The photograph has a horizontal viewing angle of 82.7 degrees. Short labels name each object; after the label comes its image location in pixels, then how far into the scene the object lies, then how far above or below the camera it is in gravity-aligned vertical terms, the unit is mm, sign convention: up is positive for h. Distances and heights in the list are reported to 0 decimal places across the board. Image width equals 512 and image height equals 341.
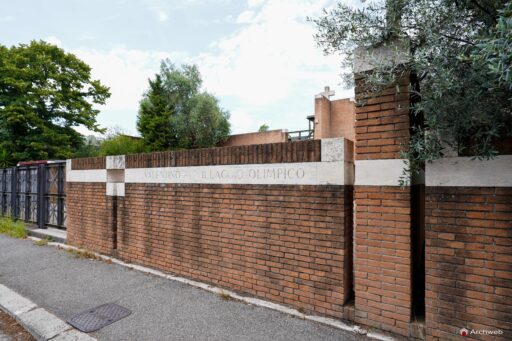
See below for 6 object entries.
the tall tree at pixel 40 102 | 20781 +5252
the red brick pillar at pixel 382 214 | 3348 -495
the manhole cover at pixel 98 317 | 3869 -2057
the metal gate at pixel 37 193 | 9727 -846
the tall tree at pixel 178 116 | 26344 +5197
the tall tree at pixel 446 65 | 2416 +962
